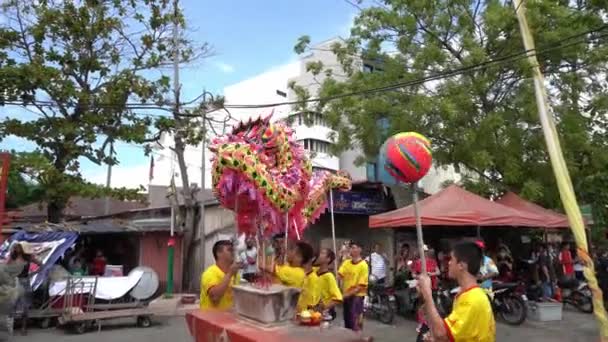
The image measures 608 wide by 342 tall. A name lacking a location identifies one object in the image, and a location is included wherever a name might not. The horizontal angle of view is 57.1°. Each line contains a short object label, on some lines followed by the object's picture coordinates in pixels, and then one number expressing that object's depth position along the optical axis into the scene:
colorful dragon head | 5.41
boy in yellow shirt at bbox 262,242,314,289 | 6.44
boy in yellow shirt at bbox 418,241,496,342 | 3.57
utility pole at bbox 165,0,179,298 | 14.84
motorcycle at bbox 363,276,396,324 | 11.96
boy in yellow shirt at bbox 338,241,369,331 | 8.06
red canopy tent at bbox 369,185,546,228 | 11.30
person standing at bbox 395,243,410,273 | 14.17
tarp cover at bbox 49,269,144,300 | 11.66
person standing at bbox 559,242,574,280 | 14.59
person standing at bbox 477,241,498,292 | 10.58
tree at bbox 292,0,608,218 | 13.85
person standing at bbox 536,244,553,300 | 12.81
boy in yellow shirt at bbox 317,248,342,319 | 6.90
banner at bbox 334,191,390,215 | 16.66
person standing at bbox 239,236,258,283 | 5.65
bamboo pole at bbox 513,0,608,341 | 5.21
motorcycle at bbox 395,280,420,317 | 12.38
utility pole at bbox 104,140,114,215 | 16.15
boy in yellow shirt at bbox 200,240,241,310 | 5.34
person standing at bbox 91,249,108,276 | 15.80
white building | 31.62
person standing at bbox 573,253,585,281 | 15.00
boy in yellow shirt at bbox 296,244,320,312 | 6.73
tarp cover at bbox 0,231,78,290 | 11.54
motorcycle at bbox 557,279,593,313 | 13.15
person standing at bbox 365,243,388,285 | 13.57
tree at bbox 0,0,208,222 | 14.62
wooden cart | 10.90
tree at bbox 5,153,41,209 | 16.81
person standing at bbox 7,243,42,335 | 10.65
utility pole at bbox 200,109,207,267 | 16.14
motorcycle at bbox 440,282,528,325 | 11.10
